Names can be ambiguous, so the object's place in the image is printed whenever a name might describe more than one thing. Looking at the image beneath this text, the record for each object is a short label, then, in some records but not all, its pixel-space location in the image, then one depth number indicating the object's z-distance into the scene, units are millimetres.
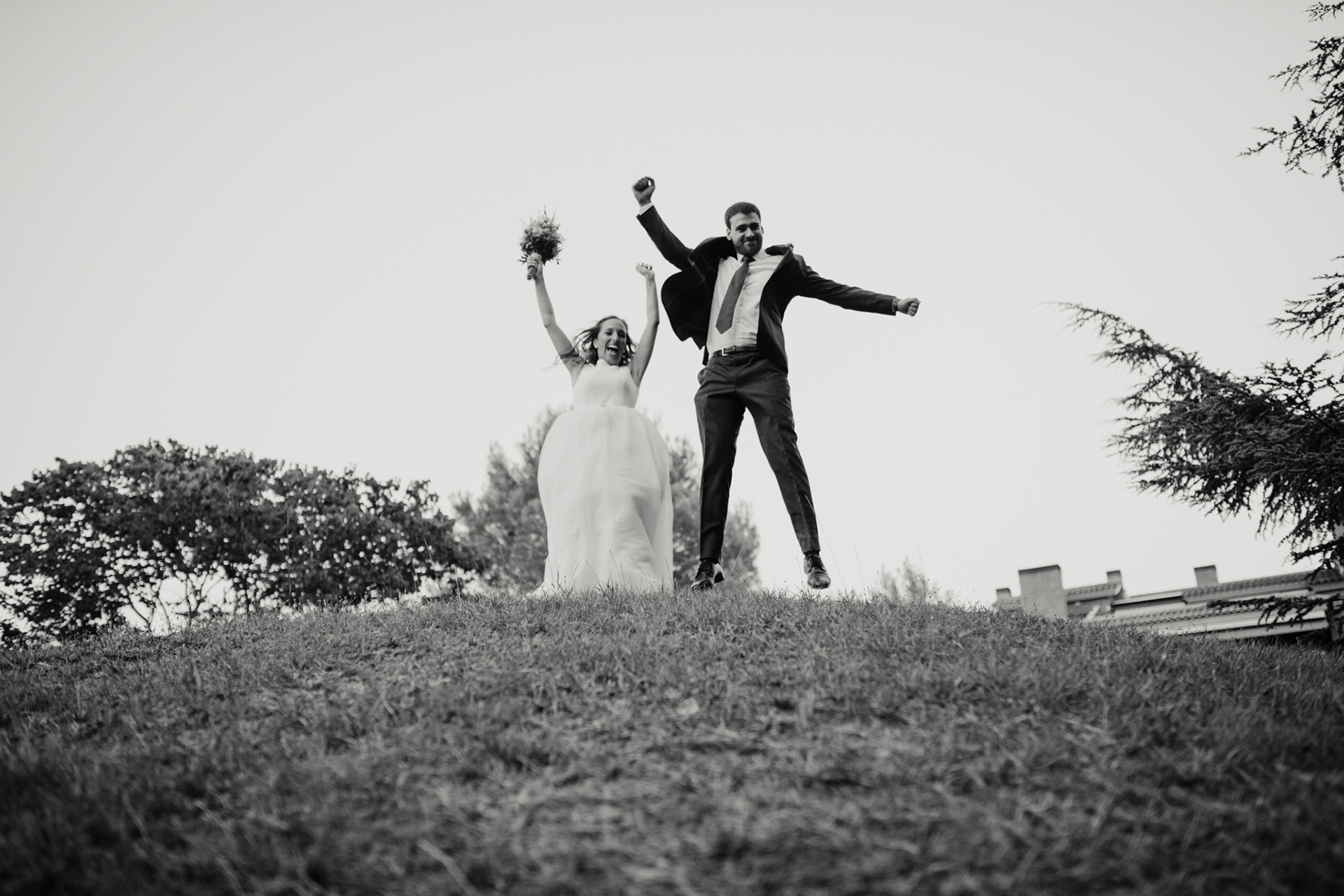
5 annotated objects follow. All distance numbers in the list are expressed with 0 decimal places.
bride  7672
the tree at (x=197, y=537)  17344
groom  7496
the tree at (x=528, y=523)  26688
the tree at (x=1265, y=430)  10180
